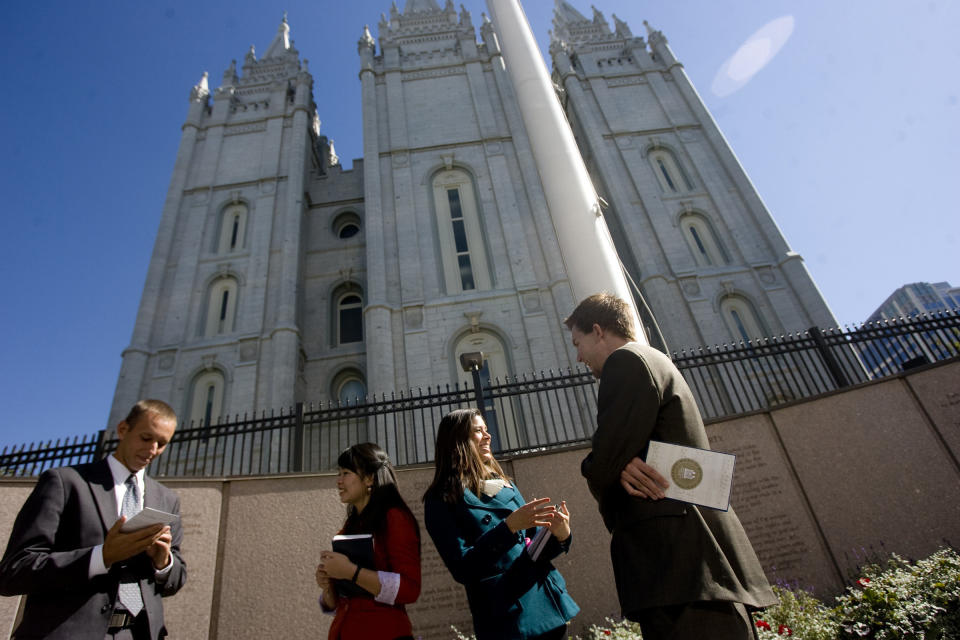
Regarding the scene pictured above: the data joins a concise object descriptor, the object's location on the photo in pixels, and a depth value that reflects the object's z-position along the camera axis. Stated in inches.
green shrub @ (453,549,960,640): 124.3
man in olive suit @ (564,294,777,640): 74.0
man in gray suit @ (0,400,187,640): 83.3
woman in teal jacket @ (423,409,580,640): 89.2
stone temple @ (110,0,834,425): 604.4
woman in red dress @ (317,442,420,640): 92.2
